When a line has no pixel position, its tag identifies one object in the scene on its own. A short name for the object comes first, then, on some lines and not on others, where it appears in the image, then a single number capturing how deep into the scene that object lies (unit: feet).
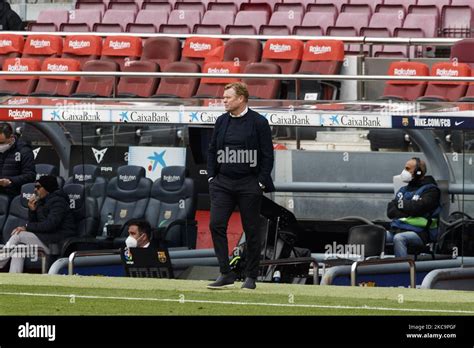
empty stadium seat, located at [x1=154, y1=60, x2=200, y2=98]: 69.87
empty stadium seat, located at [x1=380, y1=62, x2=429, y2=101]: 64.59
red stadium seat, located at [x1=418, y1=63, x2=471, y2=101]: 62.54
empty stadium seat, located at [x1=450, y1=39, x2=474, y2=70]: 68.90
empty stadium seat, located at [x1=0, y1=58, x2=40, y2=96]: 68.80
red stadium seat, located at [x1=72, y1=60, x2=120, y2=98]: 63.67
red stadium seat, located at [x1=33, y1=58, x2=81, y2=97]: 69.46
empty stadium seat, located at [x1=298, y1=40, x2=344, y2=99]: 71.55
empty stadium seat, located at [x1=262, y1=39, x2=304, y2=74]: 73.10
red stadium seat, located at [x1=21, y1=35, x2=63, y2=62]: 78.54
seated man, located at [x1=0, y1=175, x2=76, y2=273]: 57.52
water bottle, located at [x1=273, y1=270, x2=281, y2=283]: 54.24
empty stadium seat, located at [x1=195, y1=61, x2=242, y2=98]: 67.90
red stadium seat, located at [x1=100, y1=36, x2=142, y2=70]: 77.00
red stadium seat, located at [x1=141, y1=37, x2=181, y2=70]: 75.97
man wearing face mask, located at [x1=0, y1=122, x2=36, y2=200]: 58.29
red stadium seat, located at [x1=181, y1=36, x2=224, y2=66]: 74.79
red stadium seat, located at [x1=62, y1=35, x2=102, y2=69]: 77.82
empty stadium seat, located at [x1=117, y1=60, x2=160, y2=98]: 66.49
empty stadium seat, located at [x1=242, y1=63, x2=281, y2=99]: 65.72
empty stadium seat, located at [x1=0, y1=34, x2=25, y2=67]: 79.36
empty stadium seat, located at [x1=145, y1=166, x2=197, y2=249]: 56.80
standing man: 41.37
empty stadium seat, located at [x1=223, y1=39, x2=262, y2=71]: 73.56
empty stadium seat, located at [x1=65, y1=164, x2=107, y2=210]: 58.03
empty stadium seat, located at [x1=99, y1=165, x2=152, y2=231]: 57.06
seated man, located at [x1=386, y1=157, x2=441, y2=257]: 55.11
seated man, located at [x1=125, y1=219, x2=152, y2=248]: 55.77
